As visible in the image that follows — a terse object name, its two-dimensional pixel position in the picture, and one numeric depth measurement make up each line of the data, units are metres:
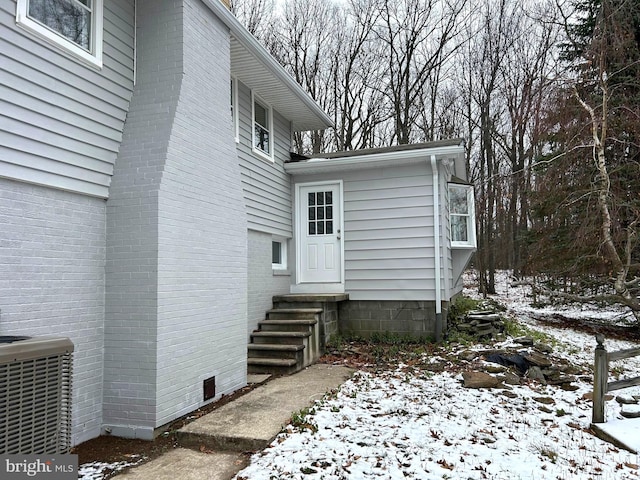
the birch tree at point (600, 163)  7.80
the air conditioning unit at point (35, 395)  2.46
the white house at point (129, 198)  3.62
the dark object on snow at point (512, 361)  6.46
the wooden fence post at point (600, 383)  4.53
